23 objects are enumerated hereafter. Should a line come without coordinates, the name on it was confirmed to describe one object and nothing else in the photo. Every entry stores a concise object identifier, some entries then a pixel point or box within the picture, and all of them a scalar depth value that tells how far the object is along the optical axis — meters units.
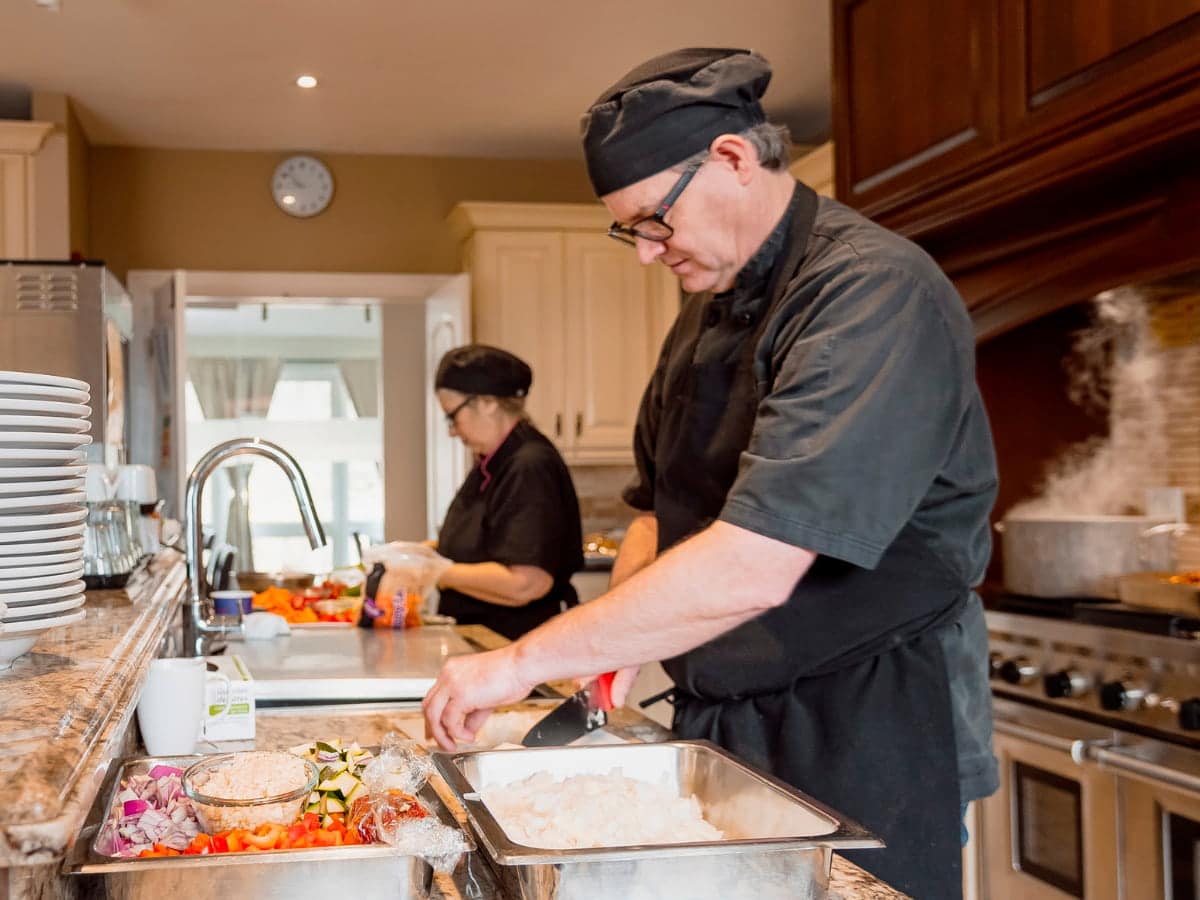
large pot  2.47
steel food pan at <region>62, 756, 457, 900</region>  0.85
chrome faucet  1.94
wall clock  5.66
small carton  1.64
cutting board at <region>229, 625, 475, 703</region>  1.95
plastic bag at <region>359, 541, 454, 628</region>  2.71
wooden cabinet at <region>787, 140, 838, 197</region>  4.38
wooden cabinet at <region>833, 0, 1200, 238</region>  1.96
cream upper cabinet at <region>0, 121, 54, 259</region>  4.71
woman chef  3.04
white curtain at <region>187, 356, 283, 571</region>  9.33
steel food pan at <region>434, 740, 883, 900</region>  0.86
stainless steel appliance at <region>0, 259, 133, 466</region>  4.03
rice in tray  1.03
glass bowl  0.97
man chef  1.29
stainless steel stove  2.09
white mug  1.43
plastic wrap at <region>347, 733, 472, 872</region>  0.91
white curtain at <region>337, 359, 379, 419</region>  9.55
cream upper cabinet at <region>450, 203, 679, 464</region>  5.52
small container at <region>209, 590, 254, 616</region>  2.40
